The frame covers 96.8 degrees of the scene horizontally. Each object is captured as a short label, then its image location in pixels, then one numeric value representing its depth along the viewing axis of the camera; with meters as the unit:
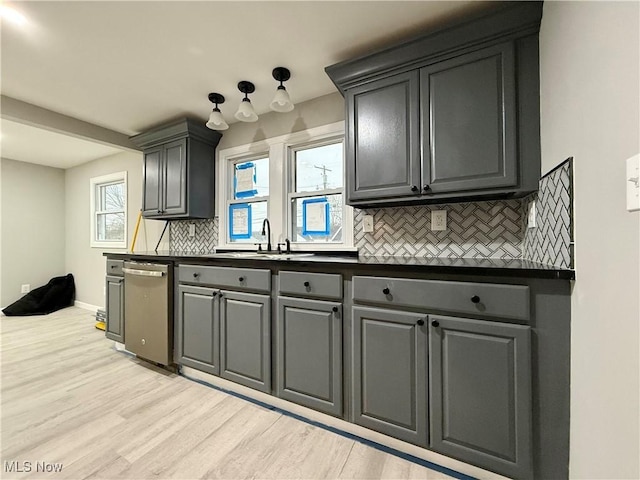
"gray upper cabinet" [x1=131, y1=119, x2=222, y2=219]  2.87
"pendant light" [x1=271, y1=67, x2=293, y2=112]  1.99
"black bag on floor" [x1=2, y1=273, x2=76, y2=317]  4.23
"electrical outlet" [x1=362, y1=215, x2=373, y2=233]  2.18
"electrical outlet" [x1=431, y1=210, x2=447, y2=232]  1.90
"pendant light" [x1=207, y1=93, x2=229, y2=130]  2.38
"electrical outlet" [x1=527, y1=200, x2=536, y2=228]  1.49
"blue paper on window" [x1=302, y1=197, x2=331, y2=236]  2.49
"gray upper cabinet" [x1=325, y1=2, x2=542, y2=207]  1.45
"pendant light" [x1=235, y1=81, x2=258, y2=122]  2.17
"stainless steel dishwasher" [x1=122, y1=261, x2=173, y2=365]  2.30
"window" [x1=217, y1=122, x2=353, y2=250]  2.44
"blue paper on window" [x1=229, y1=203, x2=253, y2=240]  2.93
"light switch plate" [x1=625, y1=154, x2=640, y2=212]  0.65
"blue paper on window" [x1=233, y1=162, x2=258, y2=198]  2.91
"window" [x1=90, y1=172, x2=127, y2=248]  4.21
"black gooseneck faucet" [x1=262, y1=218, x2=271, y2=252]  2.63
